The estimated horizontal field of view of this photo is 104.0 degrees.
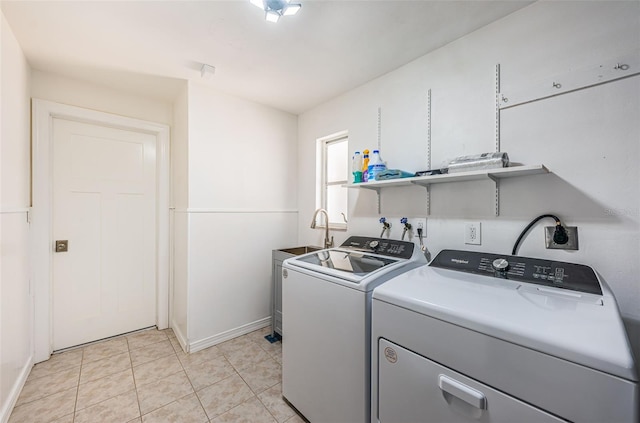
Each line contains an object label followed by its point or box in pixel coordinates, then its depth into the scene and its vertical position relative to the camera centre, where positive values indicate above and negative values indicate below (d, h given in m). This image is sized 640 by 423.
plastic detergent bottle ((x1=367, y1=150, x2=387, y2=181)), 1.86 +0.34
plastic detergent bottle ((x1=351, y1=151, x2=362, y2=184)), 2.04 +0.38
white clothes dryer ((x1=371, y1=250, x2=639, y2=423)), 0.64 -0.42
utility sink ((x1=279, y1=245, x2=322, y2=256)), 2.59 -0.42
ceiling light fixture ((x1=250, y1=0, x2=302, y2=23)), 1.28 +1.06
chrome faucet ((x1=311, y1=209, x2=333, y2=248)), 2.46 -0.23
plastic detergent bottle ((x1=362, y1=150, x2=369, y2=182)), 2.04 +0.40
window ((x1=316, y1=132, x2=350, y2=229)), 2.59 +0.37
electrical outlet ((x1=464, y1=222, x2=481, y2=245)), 1.54 -0.14
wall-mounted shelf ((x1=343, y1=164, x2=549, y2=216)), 1.22 +0.20
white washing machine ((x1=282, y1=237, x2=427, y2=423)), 1.19 -0.63
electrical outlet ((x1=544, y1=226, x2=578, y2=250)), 1.24 -0.14
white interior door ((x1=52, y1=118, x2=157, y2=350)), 2.18 -0.19
